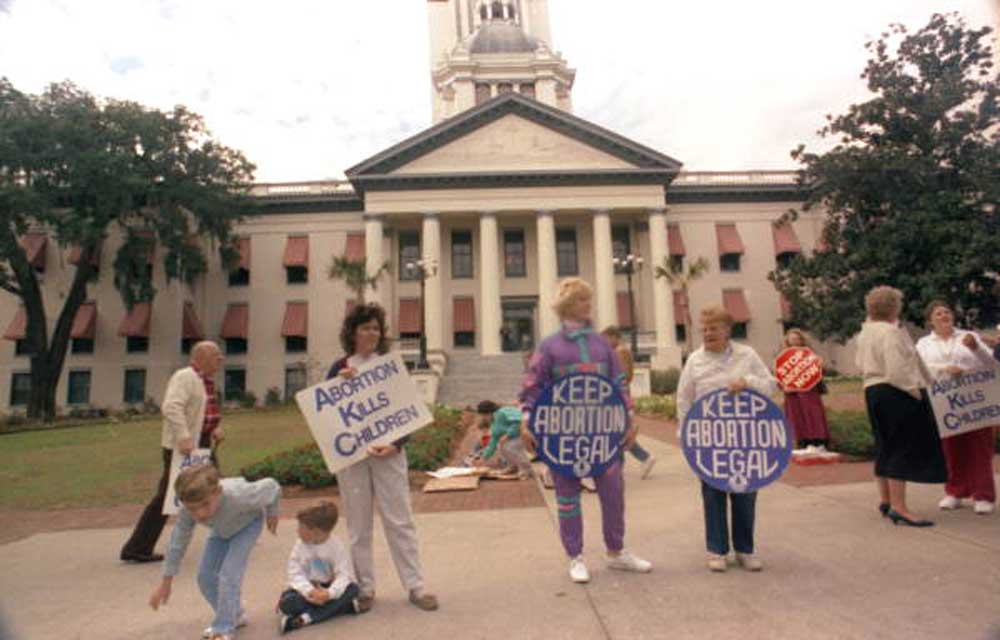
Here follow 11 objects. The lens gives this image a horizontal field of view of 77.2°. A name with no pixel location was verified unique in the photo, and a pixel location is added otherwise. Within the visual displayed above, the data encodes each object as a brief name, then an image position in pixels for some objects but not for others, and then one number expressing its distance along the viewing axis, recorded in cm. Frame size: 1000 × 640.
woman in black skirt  526
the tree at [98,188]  2602
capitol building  3394
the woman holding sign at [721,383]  428
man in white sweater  498
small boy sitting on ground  362
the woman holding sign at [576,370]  418
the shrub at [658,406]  1784
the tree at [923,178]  2380
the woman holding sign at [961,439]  570
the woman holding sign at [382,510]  388
